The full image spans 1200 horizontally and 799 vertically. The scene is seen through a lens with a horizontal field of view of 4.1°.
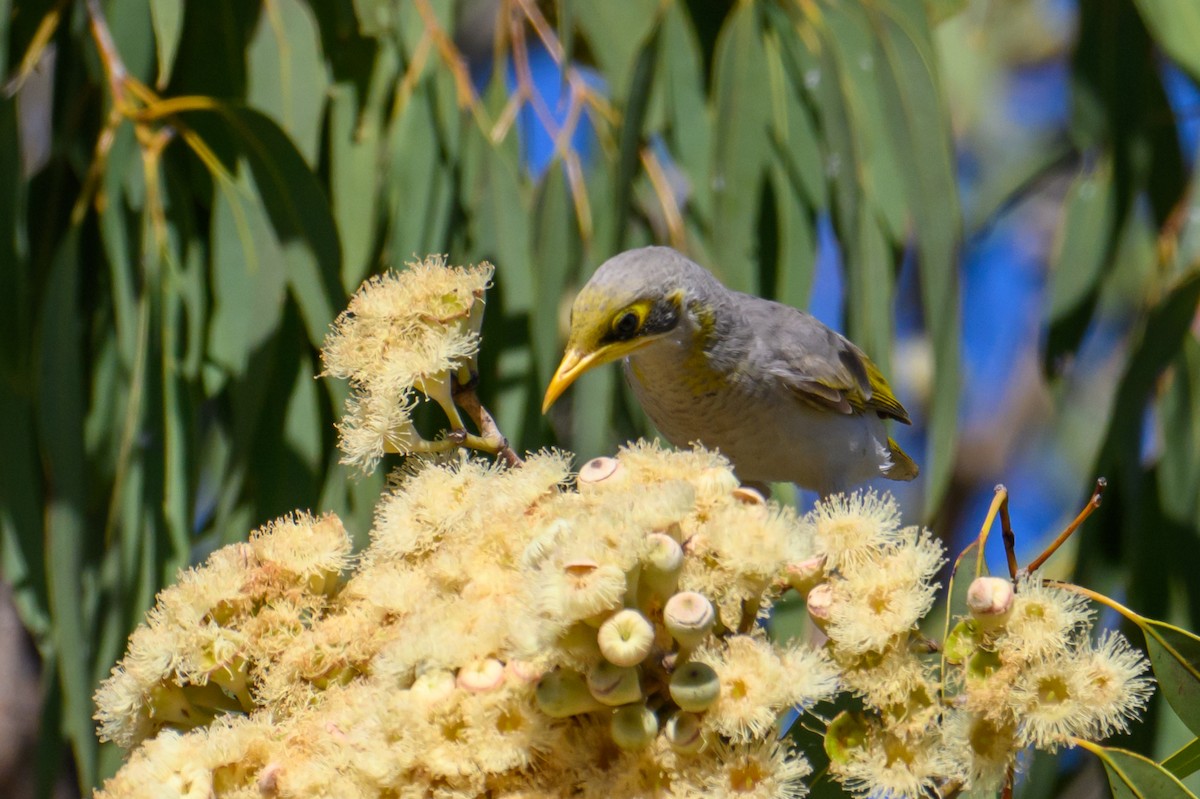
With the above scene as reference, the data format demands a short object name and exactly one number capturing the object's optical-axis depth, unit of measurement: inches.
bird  199.2
